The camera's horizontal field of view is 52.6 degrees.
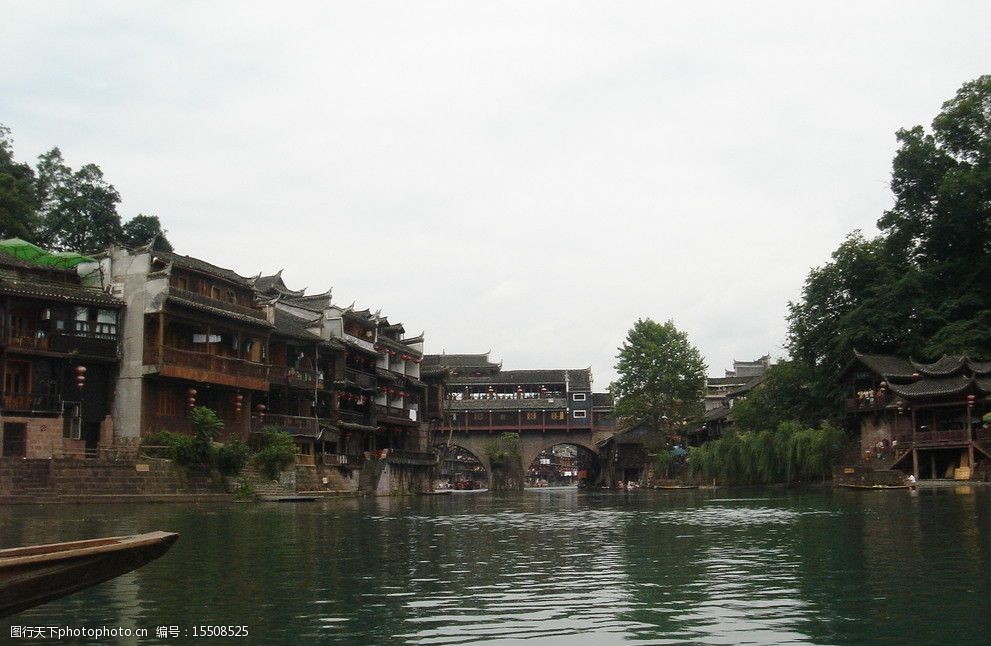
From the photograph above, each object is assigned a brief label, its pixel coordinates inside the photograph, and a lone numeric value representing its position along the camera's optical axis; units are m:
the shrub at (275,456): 44.88
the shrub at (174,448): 41.50
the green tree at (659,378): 77.75
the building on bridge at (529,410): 91.00
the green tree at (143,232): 66.56
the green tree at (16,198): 58.09
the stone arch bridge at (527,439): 91.31
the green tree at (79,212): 64.94
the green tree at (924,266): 54.56
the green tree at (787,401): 64.94
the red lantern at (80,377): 41.53
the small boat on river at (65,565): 9.41
